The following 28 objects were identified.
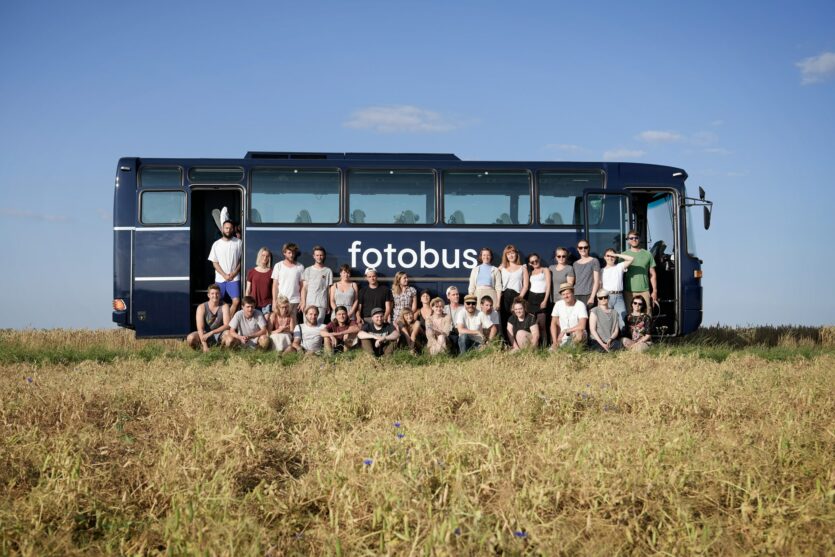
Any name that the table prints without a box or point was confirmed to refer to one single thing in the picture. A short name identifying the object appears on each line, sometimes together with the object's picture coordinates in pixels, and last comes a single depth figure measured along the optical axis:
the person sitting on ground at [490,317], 12.89
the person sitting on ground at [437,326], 13.02
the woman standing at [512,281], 13.61
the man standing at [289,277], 13.45
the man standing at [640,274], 13.84
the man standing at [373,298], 13.59
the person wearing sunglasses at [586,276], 13.64
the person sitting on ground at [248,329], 13.23
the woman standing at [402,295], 13.59
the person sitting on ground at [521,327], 13.09
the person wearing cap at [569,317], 13.19
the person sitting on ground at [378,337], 12.98
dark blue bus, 14.16
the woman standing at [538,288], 13.74
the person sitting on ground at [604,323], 13.29
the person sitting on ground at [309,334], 13.05
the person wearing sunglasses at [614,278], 13.61
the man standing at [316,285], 13.55
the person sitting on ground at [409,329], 13.36
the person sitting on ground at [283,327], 13.25
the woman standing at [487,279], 13.50
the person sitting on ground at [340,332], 12.99
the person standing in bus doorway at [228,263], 13.81
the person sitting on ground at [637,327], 13.29
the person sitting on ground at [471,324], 12.95
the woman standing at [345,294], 13.51
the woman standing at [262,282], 13.70
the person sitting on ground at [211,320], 13.56
